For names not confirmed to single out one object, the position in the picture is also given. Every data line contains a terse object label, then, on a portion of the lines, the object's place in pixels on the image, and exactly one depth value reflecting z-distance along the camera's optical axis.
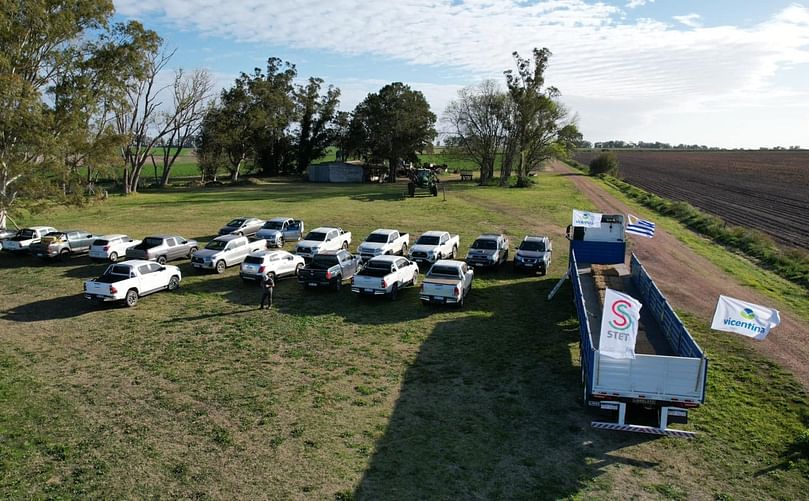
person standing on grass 20.31
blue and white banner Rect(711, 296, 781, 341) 11.20
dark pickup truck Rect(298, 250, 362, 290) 22.30
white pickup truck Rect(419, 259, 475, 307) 20.06
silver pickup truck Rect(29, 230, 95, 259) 27.20
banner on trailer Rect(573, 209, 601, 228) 21.69
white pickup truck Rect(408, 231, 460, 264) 26.67
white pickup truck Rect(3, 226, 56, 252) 28.42
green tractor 57.47
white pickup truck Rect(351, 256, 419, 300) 21.00
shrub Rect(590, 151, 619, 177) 92.31
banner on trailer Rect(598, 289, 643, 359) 11.11
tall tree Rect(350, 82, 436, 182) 75.38
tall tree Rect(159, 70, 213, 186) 70.06
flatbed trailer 11.06
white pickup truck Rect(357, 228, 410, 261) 27.09
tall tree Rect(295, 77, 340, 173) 89.56
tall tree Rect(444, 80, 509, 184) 76.00
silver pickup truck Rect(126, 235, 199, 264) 26.12
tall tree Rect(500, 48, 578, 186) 71.12
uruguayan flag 21.11
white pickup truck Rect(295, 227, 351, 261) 27.83
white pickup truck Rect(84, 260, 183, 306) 20.05
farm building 78.31
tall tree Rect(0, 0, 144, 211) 27.95
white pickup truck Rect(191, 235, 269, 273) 25.34
